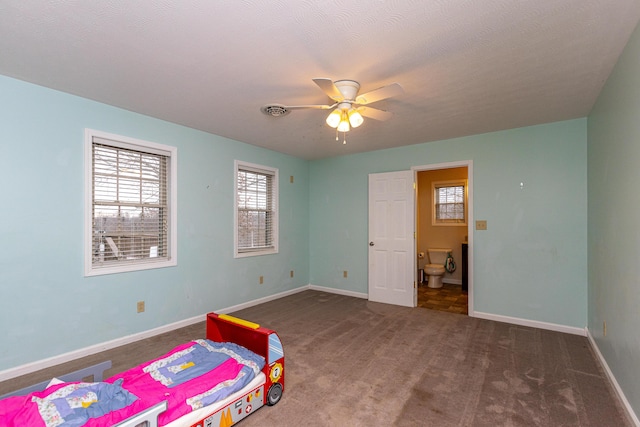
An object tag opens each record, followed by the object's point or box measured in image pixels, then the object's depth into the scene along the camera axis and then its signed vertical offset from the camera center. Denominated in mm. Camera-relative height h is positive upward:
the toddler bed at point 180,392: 1577 -1050
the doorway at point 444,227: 6000 -215
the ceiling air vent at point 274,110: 3047 +1073
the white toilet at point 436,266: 5914 -964
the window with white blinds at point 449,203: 6262 +283
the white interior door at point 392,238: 4688 -349
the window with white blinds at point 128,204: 3076 +118
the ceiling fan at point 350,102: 2316 +917
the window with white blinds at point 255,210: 4617 +91
